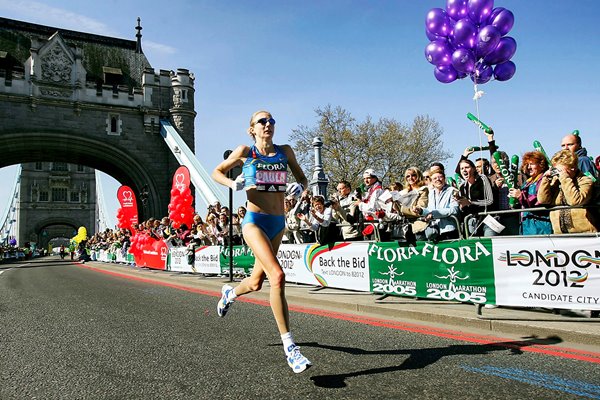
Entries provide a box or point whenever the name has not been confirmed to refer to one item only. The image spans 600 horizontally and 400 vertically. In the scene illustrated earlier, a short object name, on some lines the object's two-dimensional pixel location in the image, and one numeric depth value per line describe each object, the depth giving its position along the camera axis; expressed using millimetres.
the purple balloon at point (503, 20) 10076
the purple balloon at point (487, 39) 9992
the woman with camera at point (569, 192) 4910
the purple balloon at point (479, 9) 10188
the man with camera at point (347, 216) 8203
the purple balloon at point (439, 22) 10836
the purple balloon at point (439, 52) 10930
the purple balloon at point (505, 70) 10867
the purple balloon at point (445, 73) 11152
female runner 3633
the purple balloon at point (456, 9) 10477
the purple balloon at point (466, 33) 10305
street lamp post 14521
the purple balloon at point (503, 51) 10258
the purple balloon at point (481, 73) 10680
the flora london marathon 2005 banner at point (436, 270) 5633
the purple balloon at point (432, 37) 11022
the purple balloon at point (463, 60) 10469
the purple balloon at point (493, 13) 10234
